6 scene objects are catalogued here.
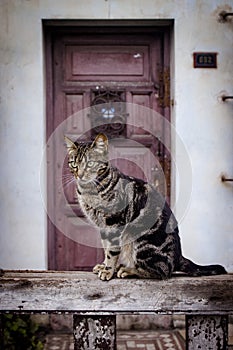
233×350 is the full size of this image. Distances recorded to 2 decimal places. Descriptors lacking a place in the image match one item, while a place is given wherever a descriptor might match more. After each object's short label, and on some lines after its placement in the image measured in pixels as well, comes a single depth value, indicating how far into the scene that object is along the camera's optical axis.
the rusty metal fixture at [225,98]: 4.10
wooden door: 4.32
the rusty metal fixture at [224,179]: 4.14
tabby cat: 1.75
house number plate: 4.13
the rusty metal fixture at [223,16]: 4.11
